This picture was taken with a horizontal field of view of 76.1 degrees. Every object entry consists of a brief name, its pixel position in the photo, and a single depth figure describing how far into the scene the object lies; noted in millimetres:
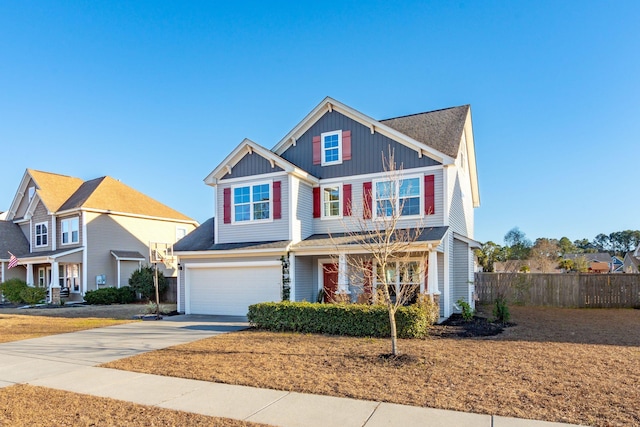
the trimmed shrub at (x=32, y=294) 23875
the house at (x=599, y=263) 37500
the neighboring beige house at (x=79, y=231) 24969
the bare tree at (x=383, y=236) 13977
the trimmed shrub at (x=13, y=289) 24794
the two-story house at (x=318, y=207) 15078
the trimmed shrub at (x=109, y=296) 23125
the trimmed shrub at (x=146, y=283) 23422
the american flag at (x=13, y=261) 23942
